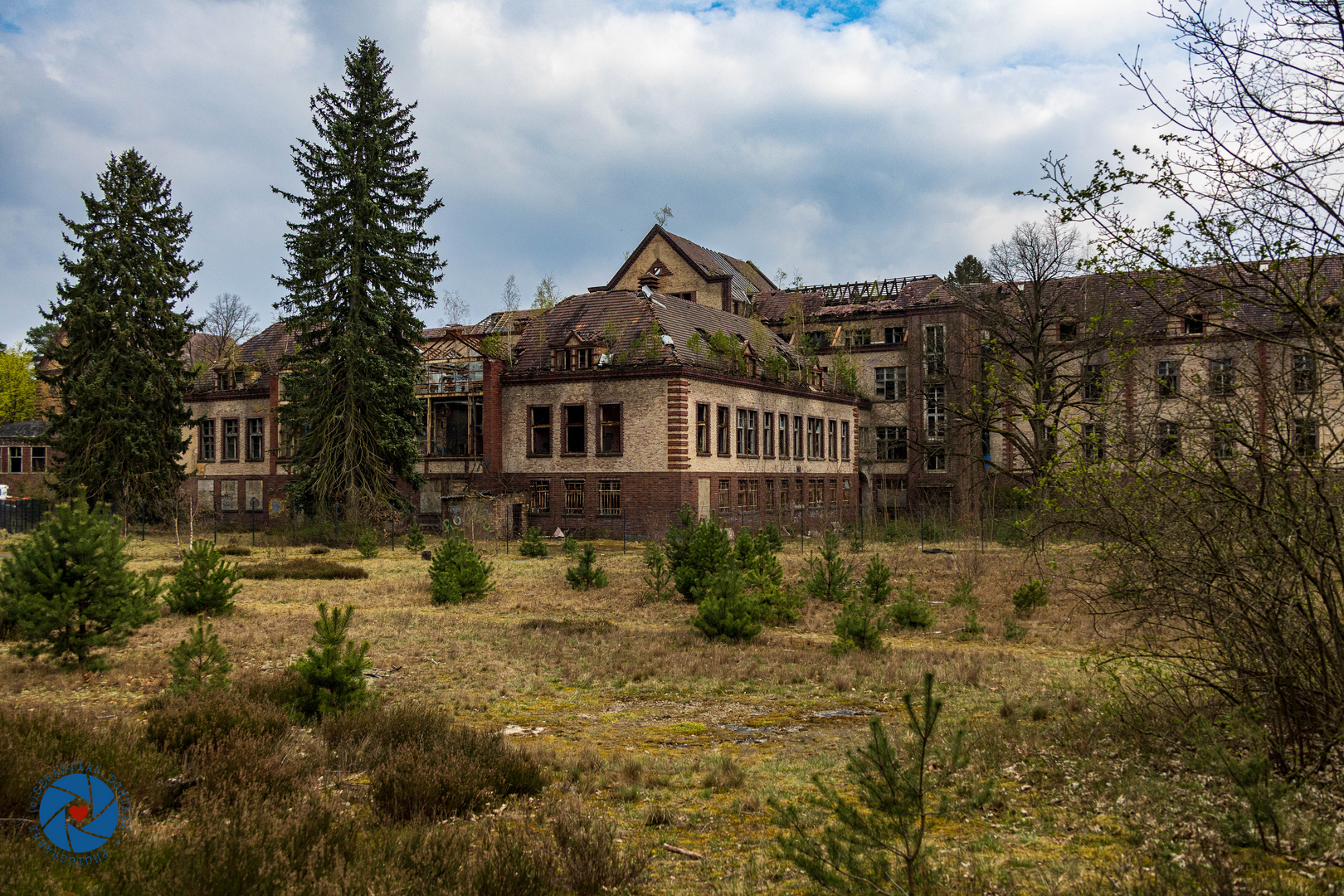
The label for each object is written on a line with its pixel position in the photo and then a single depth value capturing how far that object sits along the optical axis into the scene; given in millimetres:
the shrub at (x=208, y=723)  7820
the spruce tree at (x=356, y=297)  38000
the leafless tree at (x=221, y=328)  68550
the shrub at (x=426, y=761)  6938
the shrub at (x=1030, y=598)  18719
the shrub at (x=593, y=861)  5512
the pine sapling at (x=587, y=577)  22797
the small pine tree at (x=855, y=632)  14695
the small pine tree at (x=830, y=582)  20531
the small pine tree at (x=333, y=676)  9133
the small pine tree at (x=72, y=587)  11742
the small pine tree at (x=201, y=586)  17781
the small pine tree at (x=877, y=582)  18891
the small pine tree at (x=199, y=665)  9406
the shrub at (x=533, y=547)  31641
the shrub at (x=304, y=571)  26545
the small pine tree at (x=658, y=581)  21094
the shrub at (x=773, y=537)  22855
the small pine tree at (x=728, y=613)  15555
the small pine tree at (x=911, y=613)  17328
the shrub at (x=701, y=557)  20250
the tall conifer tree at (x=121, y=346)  40875
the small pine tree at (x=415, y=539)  34250
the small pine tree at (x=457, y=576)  20703
